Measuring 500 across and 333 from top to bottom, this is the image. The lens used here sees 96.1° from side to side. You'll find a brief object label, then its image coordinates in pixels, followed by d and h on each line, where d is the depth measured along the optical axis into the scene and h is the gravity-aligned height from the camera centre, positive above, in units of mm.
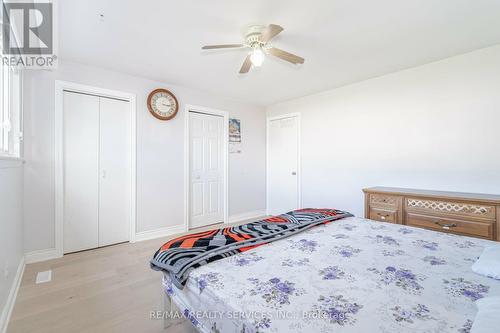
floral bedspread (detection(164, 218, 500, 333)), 825 -563
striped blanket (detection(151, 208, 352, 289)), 1268 -529
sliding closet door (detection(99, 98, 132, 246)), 3020 -106
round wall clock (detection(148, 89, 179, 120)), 3309 +916
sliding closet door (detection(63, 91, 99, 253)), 2773 -85
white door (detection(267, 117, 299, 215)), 4285 -12
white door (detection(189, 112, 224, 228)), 3842 -80
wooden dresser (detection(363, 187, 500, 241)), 2109 -487
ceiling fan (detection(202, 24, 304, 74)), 1950 +1077
